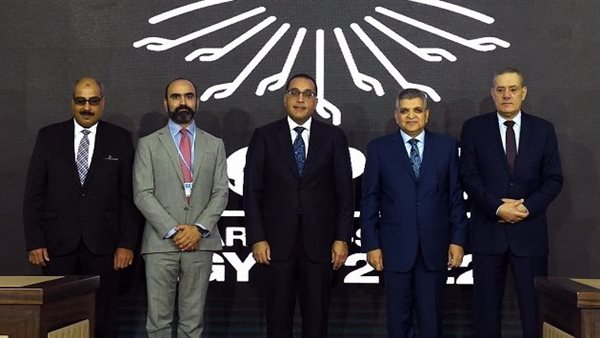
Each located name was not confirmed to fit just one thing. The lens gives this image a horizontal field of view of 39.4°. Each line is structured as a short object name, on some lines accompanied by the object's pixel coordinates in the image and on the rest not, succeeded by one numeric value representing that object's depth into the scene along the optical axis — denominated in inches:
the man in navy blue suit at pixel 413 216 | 166.1
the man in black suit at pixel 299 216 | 171.5
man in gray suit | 172.2
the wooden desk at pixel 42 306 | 116.2
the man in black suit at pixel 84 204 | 175.9
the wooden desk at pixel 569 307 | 113.7
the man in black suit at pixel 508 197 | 168.4
